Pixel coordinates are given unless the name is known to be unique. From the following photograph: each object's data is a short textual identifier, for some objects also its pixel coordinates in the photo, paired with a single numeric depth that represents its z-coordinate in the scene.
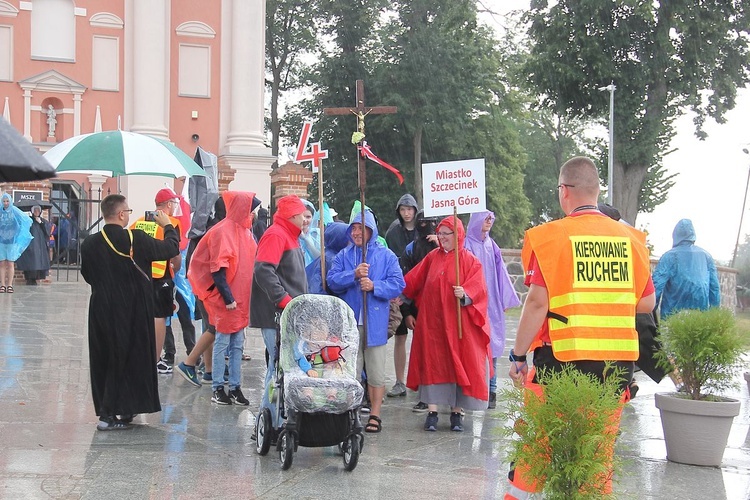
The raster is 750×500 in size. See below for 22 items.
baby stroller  6.72
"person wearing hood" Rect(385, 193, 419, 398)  10.02
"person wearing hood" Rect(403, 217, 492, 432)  8.33
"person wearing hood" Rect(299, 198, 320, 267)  11.07
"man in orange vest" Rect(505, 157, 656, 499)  5.11
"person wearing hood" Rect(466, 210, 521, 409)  9.79
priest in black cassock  7.79
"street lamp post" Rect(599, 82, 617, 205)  32.66
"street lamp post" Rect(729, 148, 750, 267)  48.50
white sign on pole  8.92
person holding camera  9.73
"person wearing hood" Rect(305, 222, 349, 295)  9.43
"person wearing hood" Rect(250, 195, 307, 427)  7.95
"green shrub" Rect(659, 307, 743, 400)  7.16
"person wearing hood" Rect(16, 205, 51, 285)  21.70
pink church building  33.75
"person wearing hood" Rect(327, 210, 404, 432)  8.20
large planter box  7.34
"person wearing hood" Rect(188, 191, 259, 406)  9.02
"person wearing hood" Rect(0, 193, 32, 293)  19.75
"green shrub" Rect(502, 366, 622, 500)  4.34
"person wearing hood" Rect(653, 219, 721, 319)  10.09
